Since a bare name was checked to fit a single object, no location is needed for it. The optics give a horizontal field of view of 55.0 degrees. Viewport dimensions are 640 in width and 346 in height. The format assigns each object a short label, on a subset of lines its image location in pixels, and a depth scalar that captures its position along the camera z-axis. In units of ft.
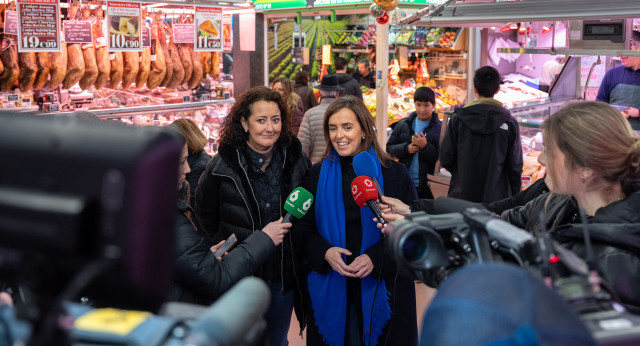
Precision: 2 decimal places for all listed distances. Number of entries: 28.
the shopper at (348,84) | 22.25
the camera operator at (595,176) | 5.37
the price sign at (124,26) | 14.89
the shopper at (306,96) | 24.57
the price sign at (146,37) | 16.31
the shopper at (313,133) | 17.70
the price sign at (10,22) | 13.67
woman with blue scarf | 9.41
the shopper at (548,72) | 27.96
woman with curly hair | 9.44
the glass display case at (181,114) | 15.81
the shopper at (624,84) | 16.35
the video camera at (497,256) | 3.49
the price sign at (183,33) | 17.06
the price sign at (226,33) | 18.17
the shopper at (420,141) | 17.30
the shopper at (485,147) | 14.78
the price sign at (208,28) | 16.94
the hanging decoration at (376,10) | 16.85
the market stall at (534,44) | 10.10
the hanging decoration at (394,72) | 28.07
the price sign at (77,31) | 14.79
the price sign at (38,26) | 13.41
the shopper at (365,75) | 29.58
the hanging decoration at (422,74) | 28.04
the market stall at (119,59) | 13.93
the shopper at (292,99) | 21.39
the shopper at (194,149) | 12.32
